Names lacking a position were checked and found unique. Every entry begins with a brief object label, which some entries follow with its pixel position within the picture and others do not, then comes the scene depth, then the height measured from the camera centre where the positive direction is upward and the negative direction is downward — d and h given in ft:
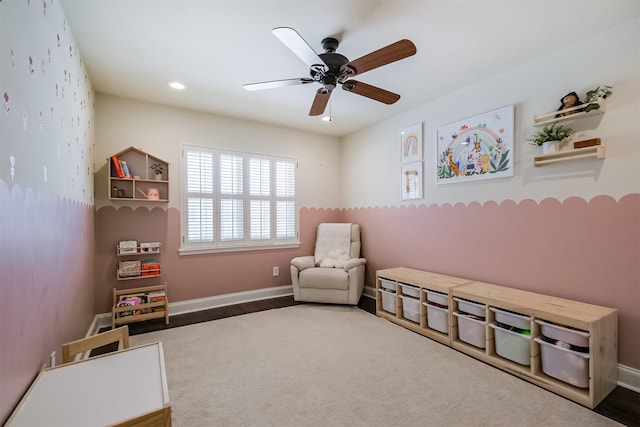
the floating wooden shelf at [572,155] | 7.10 +1.47
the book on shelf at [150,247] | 11.12 -1.25
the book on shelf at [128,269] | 10.62 -2.00
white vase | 7.79 +1.76
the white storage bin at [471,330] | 8.19 -3.45
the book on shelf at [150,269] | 11.12 -2.08
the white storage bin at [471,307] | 8.27 -2.81
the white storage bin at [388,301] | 11.05 -3.44
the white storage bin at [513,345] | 7.24 -3.46
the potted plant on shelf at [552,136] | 7.76 +2.05
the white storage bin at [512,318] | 7.24 -2.78
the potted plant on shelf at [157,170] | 11.57 +1.81
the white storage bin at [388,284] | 11.18 -2.84
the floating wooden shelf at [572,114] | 7.13 +2.55
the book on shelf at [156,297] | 10.71 -3.06
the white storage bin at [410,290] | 10.19 -2.81
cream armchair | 12.62 -2.74
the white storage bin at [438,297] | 9.21 -2.79
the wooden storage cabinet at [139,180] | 10.66 +1.32
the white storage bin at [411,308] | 10.09 -3.42
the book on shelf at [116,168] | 10.42 +1.72
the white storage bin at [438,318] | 9.19 -3.45
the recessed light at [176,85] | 9.87 +4.50
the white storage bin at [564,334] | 6.28 -2.79
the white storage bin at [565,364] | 6.30 -3.48
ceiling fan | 5.92 +3.46
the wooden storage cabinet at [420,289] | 9.27 -2.68
